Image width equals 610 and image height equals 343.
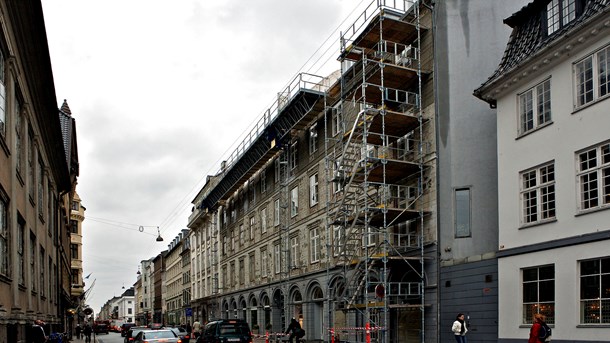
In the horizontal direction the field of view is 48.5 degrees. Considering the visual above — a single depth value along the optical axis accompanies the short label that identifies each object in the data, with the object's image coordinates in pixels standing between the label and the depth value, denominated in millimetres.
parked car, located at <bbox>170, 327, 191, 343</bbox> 33512
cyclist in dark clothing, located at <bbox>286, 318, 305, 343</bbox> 28938
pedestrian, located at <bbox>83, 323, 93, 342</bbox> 43844
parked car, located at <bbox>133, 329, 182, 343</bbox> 24469
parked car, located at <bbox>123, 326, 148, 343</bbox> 35694
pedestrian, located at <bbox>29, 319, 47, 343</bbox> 17656
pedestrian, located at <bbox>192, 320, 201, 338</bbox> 45544
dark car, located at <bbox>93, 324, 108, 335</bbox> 86862
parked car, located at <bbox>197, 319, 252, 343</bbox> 25688
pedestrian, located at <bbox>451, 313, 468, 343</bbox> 20734
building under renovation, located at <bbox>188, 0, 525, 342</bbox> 24156
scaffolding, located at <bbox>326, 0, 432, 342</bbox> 25750
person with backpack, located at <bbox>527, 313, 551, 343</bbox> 16125
